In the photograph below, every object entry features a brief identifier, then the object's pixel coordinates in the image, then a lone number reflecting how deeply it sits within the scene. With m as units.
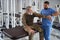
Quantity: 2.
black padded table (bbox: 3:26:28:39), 3.26
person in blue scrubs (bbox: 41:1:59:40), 3.46
